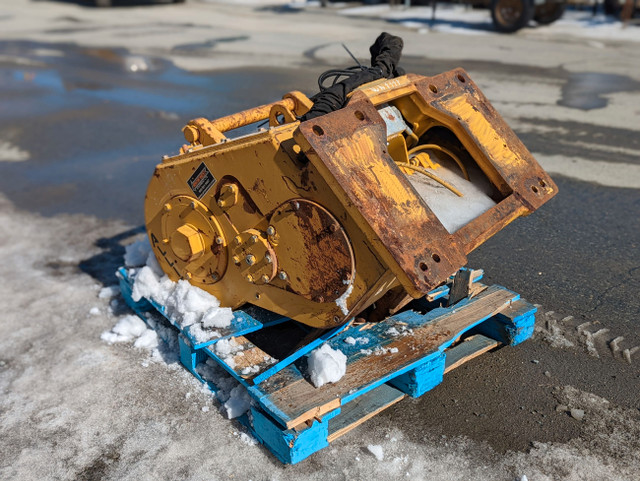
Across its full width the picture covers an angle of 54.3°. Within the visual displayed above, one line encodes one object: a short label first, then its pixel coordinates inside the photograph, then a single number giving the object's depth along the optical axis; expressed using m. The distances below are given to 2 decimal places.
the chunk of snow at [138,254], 3.87
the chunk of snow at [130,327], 3.65
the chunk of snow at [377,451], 2.72
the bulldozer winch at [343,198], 2.51
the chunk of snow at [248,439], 2.83
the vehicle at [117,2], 19.04
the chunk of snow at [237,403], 2.96
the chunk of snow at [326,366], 2.76
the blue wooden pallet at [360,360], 2.66
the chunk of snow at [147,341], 3.55
